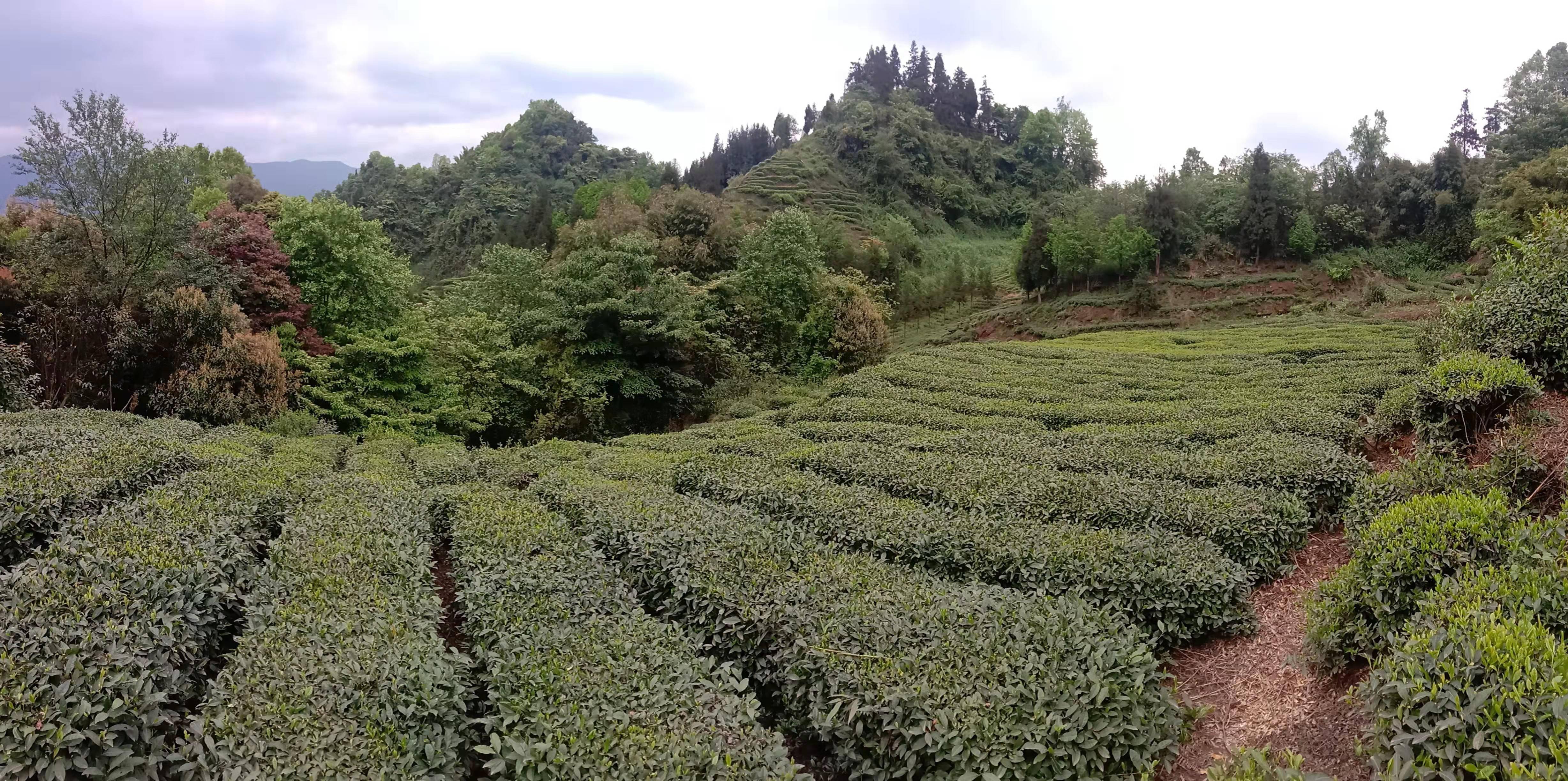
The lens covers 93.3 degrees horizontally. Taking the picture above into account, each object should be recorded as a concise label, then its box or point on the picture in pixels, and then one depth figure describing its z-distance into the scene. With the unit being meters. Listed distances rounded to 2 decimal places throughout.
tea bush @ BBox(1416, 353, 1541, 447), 7.90
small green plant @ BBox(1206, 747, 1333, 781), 3.91
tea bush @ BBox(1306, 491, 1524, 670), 5.17
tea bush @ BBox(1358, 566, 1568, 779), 3.46
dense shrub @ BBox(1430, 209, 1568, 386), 8.91
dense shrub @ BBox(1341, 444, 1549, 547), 6.73
